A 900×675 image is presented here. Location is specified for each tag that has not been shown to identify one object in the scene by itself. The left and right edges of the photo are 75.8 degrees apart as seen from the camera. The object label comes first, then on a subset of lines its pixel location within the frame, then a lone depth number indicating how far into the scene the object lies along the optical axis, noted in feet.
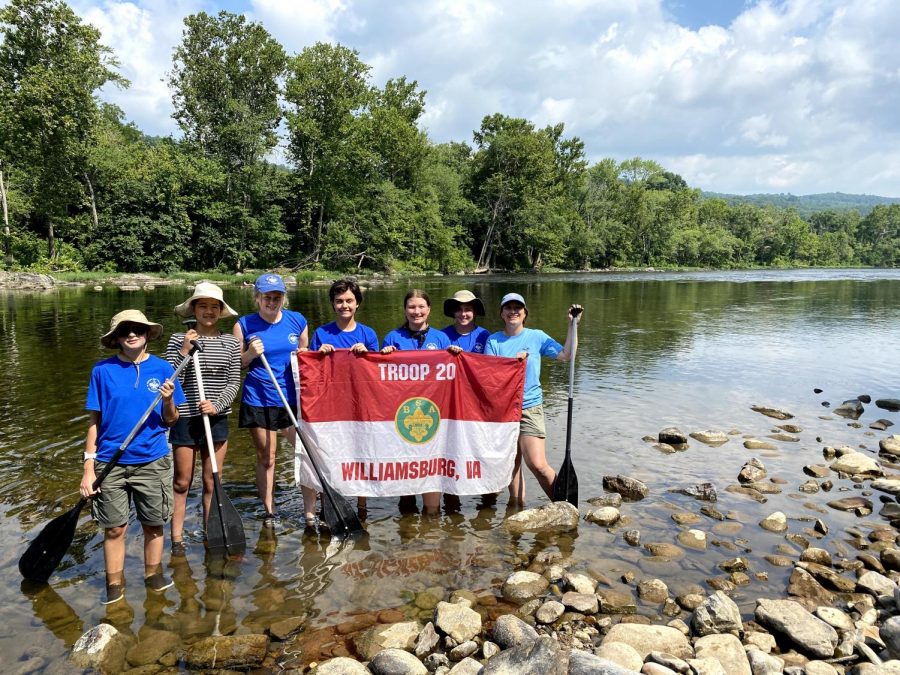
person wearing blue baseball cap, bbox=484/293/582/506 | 22.95
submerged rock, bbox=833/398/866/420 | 42.37
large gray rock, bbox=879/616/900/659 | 15.08
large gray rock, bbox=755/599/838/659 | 15.43
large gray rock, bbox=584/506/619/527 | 23.93
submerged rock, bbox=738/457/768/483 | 29.01
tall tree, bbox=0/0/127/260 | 158.71
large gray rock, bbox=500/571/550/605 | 18.45
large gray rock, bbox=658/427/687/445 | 35.29
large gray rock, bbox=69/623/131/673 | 14.99
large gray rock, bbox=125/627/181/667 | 15.31
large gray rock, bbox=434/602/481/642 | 16.15
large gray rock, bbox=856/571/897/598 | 18.42
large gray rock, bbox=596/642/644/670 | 14.48
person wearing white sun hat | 19.43
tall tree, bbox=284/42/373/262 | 201.67
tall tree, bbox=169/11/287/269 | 196.34
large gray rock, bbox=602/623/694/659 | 15.46
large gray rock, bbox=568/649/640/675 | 12.99
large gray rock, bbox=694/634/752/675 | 14.61
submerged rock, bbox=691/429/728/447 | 35.63
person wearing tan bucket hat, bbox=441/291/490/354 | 23.03
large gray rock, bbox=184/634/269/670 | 15.05
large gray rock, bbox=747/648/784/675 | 14.62
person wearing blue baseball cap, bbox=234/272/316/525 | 20.94
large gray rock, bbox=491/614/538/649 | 15.53
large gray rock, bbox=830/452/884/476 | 29.99
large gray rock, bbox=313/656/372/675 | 14.38
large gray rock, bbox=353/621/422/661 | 15.78
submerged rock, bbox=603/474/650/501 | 27.14
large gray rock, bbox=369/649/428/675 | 14.48
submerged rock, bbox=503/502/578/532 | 23.30
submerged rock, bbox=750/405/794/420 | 41.60
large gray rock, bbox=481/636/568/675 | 13.35
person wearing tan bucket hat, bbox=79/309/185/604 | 16.71
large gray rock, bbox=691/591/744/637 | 16.29
